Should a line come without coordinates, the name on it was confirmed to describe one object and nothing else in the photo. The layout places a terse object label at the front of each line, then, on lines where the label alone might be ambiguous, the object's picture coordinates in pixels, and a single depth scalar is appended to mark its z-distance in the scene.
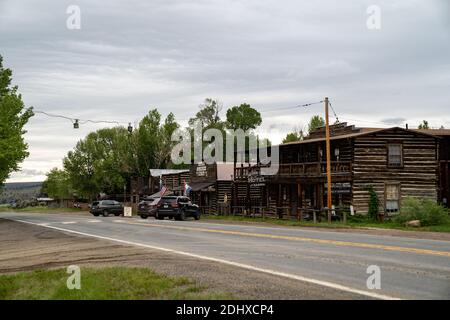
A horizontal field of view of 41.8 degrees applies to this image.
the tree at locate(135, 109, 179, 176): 81.69
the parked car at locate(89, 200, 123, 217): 54.66
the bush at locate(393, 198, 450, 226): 31.45
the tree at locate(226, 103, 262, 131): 86.44
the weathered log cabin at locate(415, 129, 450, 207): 45.09
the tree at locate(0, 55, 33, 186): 45.44
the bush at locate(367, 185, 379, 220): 37.26
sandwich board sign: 54.12
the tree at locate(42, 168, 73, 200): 127.74
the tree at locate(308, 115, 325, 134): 85.75
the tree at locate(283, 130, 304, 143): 85.44
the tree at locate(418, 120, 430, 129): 76.31
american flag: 62.69
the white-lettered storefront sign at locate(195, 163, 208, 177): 58.88
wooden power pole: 34.67
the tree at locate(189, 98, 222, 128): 89.75
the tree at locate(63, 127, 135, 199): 86.00
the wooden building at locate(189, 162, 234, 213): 56.00
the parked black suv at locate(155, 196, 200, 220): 40.31
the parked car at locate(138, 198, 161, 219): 42.97
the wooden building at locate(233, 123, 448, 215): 38.97
